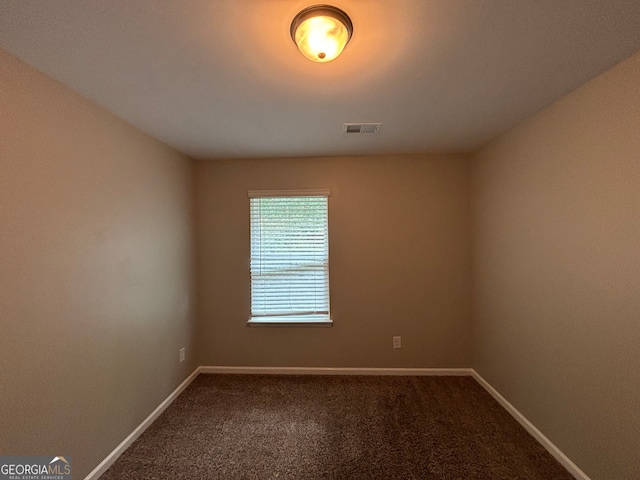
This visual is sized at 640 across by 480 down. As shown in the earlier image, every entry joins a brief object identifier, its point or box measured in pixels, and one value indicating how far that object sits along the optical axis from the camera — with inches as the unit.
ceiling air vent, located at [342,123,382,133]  86.9
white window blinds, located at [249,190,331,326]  122.5
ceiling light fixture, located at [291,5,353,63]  42.7
